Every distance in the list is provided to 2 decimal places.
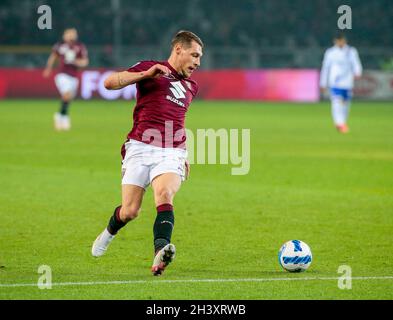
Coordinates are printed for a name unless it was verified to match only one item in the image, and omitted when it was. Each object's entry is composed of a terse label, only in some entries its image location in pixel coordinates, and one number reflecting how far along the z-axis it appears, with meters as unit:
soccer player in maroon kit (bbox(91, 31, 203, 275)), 17.47
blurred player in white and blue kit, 54.28
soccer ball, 17.20
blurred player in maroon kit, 54.19
